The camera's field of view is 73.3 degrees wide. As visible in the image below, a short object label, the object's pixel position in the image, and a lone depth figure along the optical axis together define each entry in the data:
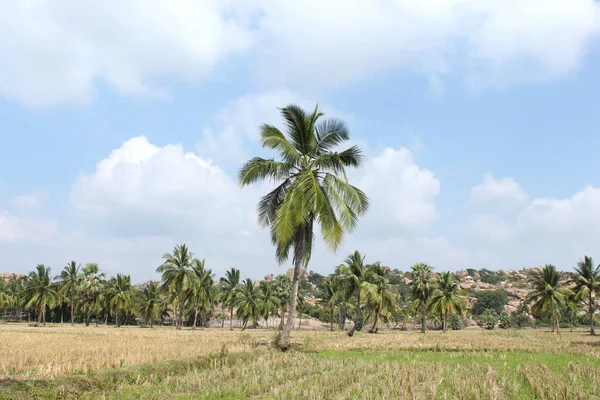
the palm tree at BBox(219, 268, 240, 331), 72.12
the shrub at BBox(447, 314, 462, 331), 84.62
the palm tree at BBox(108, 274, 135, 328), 67.25
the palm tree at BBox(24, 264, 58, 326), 64.41
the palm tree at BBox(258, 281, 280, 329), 69.31
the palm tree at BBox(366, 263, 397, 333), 45.24
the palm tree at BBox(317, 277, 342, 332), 64.89
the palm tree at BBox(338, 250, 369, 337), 43.75
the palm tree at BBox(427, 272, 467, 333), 56.00
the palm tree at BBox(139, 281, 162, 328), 69.75
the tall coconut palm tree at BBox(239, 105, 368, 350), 20.39
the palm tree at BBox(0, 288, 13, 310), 71.31
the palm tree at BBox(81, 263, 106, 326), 69.62
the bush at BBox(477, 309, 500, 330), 85.36
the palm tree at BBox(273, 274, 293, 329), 72.06
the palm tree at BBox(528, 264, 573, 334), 54.19
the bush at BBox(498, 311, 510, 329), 86.12
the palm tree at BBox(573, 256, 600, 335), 51.78
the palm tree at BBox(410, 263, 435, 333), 55.94
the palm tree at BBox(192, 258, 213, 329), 58.27
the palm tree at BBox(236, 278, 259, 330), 67.25
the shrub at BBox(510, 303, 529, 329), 90.88
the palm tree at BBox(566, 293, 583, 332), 55.58
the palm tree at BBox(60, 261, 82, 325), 68.06
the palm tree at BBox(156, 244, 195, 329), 54.34
